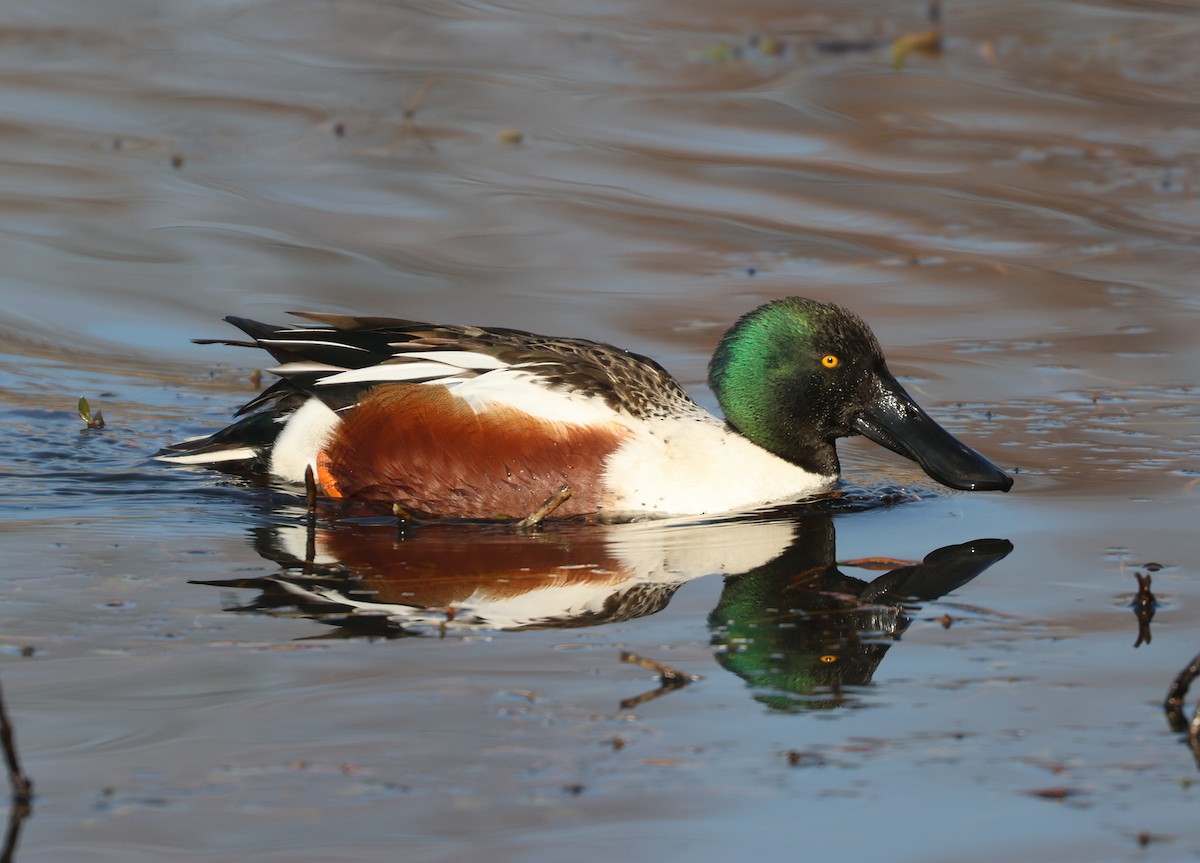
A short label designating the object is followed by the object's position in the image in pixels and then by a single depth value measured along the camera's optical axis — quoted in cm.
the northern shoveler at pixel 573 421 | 1134
